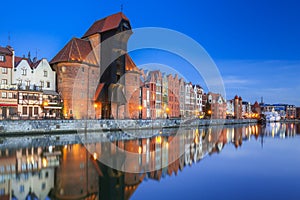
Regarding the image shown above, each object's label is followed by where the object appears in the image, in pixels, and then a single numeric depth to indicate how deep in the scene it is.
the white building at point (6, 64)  37.59
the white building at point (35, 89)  37.19
